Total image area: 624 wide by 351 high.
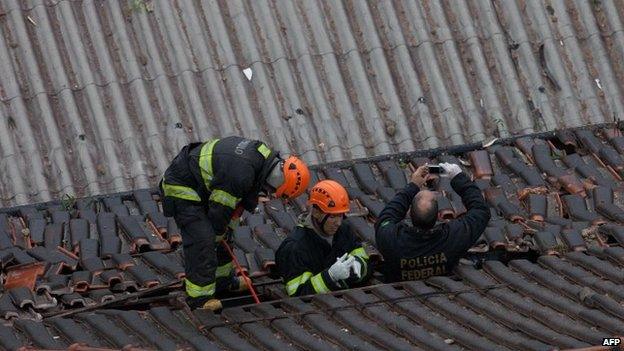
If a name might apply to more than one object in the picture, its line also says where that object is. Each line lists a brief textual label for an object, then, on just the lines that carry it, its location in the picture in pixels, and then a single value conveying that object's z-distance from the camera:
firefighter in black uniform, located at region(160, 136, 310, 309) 18.73
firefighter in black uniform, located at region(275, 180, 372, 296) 19.34
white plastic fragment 27.25
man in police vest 19.61
